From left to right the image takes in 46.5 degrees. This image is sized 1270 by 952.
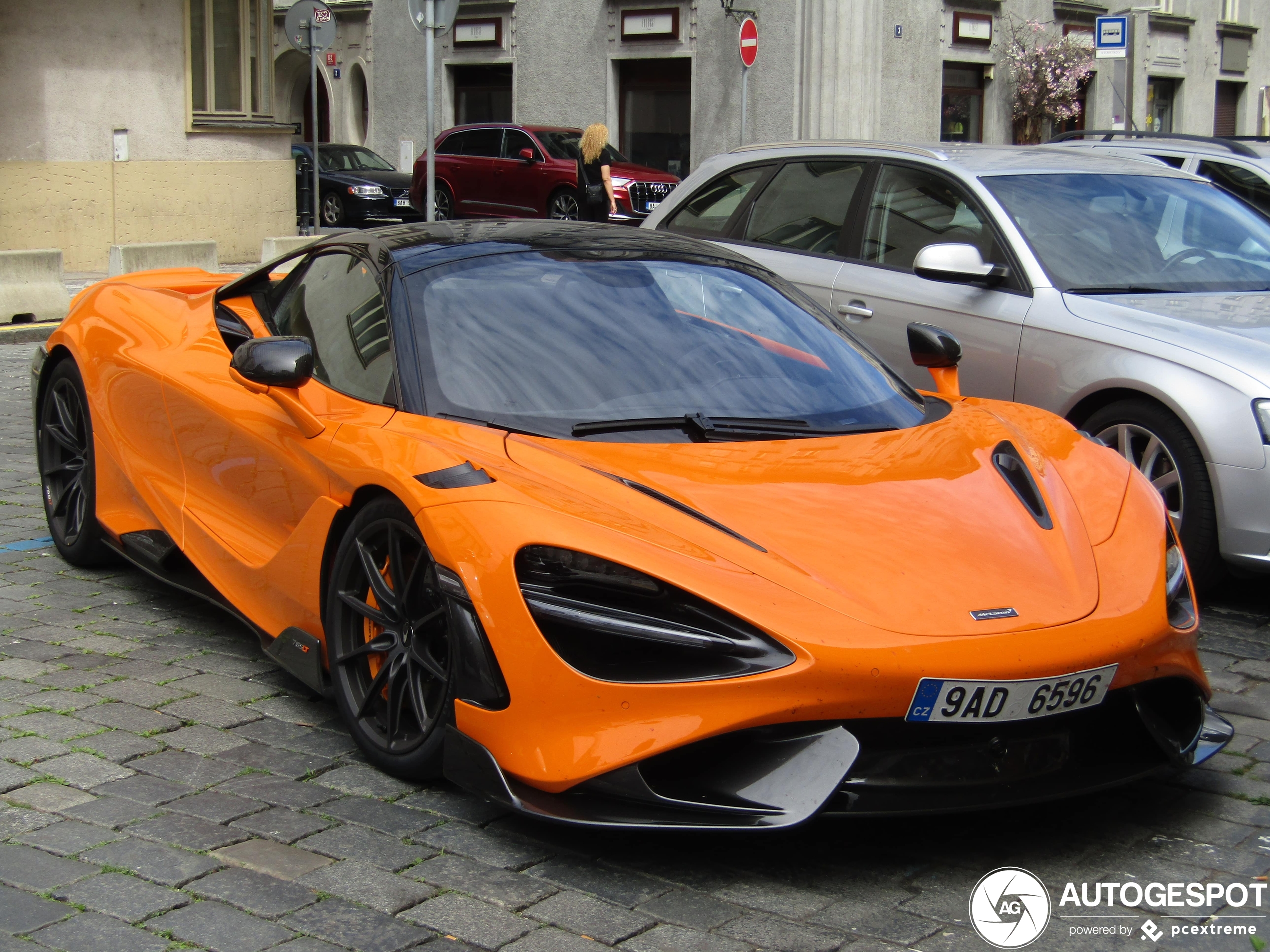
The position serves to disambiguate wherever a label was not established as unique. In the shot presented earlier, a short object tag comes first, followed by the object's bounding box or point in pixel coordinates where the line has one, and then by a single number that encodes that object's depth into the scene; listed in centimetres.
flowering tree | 2794
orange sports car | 293
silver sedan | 499
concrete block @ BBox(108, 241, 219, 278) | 1347
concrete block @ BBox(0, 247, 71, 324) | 1255
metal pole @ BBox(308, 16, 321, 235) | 1678
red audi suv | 2175
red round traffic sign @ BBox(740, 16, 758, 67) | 2089
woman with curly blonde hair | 1527
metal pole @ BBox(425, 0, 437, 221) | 1324
